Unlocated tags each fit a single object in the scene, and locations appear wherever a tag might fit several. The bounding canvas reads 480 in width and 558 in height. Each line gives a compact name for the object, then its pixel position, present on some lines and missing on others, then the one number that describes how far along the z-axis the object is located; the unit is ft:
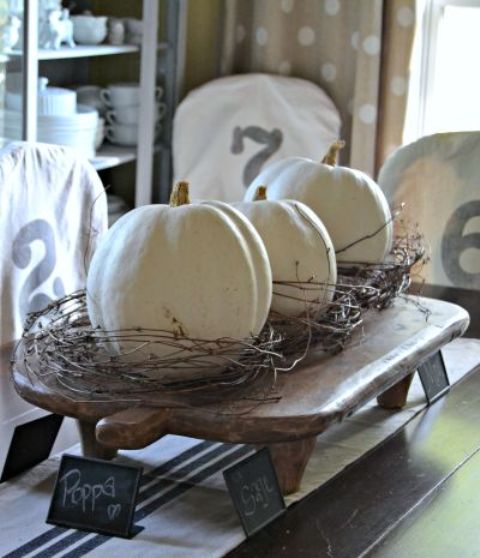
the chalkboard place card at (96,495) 5.03
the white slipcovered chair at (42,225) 7.06
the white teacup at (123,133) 15.72
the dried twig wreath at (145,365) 5.26
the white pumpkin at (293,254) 5.82
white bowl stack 15.54
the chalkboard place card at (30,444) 5.56
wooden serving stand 5.07
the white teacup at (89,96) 15.37
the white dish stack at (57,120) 13.13
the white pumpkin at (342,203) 6.53
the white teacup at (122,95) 15.51
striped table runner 4.96
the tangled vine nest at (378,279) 6.35
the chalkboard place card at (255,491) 5.09
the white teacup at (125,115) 15.64
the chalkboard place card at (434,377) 6.62
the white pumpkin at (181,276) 5.25
